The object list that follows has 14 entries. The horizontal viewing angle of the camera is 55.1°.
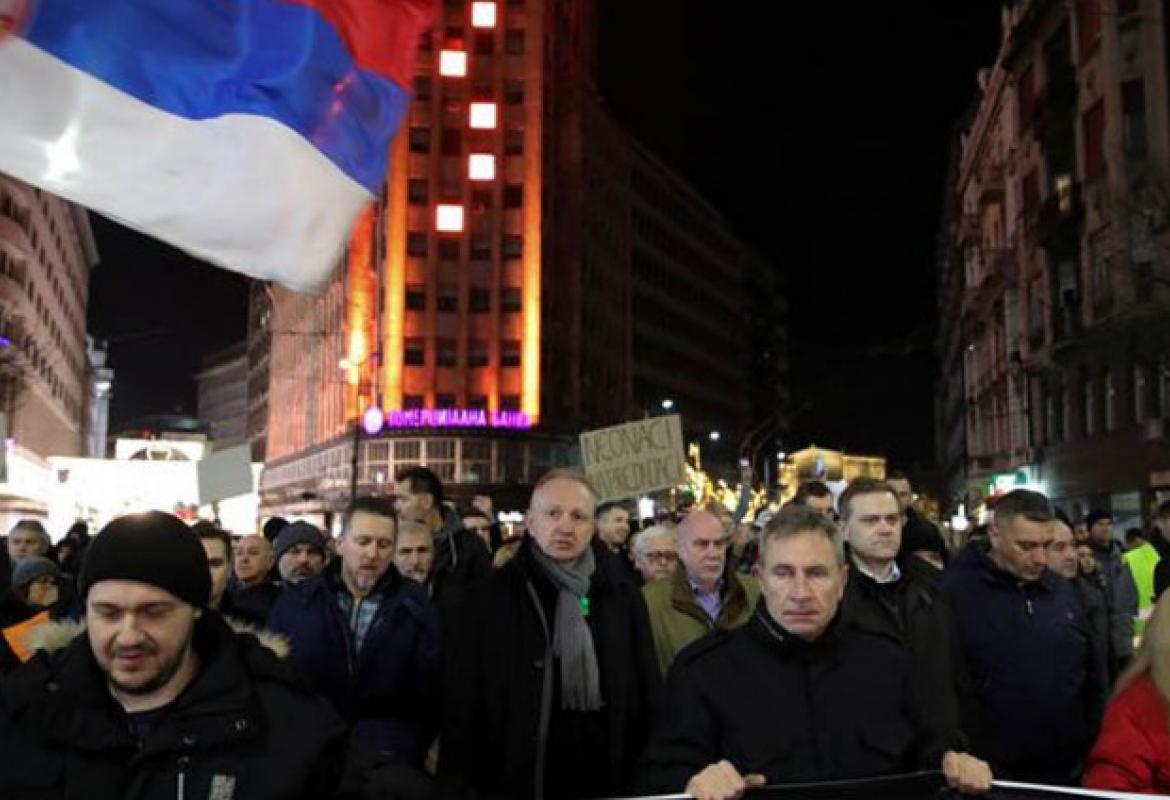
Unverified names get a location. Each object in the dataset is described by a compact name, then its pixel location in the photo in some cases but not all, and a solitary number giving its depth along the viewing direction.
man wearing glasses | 8.52
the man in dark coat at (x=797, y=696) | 3.94
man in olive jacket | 6.69
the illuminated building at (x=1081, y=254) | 33.81
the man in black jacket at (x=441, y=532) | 8.04
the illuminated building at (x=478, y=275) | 72.62
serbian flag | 4.02
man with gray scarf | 5.07
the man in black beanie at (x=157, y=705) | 2.73
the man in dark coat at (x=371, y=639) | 5.63
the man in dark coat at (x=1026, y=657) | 6.13
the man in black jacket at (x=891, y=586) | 5.22
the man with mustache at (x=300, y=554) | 8.52
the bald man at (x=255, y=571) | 8.22
